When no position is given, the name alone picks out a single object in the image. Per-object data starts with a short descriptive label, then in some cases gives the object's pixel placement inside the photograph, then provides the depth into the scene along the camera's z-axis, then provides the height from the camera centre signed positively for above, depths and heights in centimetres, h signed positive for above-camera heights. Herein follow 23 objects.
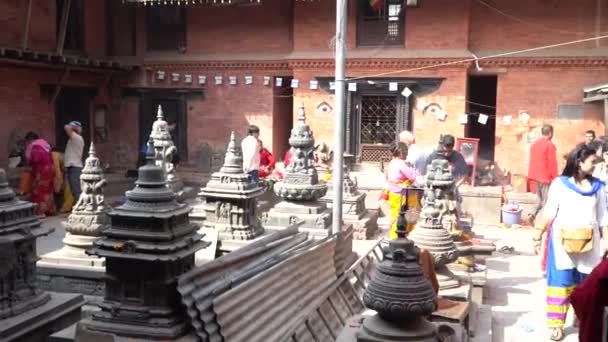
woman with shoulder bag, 612 -91
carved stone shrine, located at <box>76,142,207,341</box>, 430 -97
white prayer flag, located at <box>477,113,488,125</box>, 1511 +48
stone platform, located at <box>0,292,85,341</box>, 460 -154
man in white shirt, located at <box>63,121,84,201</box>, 1320 -56
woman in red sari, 1277 -89
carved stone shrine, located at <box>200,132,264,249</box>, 816 -95
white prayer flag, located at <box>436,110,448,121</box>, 1577 +57
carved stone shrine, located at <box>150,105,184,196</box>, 1005 -26
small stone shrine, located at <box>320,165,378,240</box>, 1132 -149
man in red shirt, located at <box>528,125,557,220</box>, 1228 -48
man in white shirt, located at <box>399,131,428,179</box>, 1012 -34
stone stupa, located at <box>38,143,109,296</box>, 705 -151
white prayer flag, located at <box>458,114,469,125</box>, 1555 +46
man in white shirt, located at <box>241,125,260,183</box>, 1245 -38
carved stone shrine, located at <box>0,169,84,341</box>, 477 -127
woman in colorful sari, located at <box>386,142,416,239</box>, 909 -61
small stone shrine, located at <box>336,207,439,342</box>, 319 -88
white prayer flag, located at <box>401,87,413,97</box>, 1583 +116
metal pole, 746 +37
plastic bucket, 1361 -178
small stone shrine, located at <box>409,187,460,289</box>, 677 -121
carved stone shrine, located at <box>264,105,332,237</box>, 895 -87
